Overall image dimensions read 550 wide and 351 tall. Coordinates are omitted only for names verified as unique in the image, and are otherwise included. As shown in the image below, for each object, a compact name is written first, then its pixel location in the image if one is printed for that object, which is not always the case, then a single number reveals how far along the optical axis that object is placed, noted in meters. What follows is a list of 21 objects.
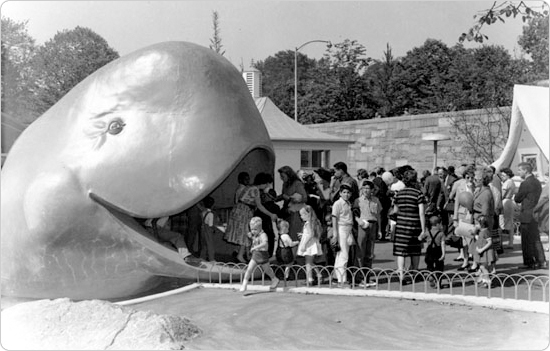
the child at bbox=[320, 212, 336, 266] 10.97
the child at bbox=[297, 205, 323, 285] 10.12
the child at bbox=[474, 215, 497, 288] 9.67
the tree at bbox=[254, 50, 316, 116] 49.44
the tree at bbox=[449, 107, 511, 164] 23.45
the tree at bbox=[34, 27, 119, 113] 32.59
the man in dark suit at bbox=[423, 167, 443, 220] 14.15
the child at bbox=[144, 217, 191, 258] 10.26
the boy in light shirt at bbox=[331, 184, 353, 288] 10.02
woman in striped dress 9.85
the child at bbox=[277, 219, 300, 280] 10.11
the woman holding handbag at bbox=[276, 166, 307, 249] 10.82
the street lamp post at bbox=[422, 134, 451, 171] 22.55
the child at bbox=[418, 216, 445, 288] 9.98
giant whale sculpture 9.48
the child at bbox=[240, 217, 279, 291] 9.48
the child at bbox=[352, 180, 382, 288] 10.34
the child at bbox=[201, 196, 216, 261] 11.40
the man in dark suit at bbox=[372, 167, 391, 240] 14.78
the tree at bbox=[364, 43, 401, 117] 45.69
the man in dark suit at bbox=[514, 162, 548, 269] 11.34
